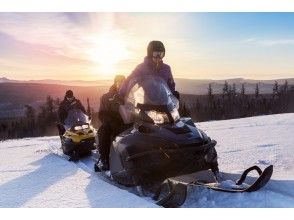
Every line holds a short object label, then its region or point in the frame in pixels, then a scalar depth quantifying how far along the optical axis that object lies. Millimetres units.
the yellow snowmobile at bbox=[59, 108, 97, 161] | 4846
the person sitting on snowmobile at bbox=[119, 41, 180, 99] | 3158
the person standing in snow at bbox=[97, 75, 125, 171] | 3419
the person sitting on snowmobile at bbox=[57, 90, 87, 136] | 5343
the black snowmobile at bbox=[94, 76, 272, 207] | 2742
